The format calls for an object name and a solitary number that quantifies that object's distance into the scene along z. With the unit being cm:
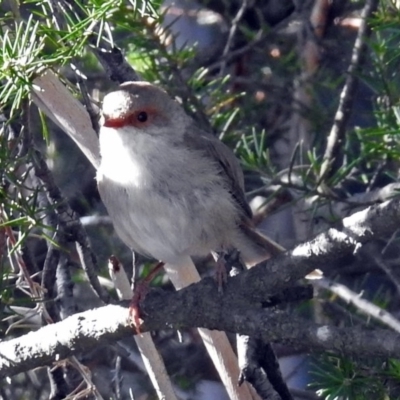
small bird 529
